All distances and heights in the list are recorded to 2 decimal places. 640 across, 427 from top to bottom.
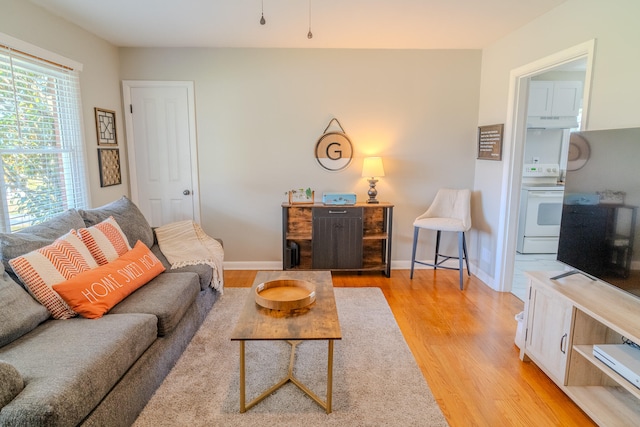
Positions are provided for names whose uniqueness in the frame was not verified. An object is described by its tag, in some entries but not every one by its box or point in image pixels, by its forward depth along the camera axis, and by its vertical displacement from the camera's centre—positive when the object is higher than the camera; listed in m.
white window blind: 2.55 +0.15
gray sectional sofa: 1.37 -0.86
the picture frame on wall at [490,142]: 3.68 +0.24
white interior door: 4.08 +0.14
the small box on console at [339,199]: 4.05 -0.39
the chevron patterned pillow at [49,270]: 1.97 -0.60
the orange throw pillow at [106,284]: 2.04 -0.73
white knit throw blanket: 3.10 -0.75
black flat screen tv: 1.89 -0.23
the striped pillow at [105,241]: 2.47 -0.55
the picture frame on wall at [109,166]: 3.63 -0.05
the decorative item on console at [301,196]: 4.15 -0.37
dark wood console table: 4.00 -0.78
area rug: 1.92 -1.30
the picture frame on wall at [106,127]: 3.61 +0.34
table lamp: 4.01 -0.04
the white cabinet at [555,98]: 4.48 +0.81
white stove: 4.80 -0.59
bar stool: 3.82 -0.58
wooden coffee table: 1.82 -0.83
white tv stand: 1.85 -0.97
